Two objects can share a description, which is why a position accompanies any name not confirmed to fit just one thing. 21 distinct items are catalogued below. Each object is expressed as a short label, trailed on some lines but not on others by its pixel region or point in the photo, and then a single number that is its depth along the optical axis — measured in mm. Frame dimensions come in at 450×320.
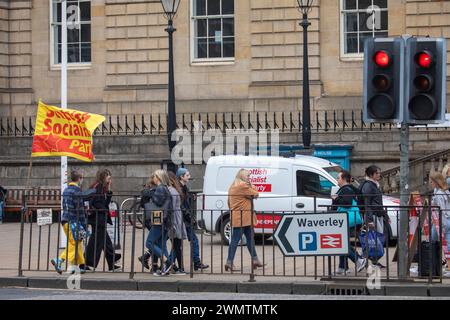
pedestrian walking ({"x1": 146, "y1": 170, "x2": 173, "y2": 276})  19578
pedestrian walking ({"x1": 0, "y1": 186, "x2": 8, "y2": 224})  33188
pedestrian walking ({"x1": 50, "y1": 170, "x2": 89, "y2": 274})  19531
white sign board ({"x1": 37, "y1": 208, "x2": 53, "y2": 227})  20047
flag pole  24234
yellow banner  22719
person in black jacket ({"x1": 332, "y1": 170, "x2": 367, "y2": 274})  18734
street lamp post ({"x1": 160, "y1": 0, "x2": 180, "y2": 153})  28047
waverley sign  18234
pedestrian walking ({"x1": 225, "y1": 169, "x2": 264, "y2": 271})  19359
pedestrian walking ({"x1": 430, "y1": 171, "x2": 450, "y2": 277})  18609
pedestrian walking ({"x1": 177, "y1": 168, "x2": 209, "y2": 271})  19641
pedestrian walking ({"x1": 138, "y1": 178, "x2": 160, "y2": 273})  19656
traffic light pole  18188
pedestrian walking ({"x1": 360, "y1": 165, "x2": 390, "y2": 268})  18438
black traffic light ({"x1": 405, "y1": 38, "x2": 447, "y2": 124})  17594
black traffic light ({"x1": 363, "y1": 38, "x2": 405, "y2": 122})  17797
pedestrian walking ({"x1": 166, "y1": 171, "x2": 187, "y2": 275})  19656
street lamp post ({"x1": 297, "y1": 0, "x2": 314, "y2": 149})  30055
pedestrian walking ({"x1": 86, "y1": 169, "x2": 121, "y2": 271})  19656
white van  25453
